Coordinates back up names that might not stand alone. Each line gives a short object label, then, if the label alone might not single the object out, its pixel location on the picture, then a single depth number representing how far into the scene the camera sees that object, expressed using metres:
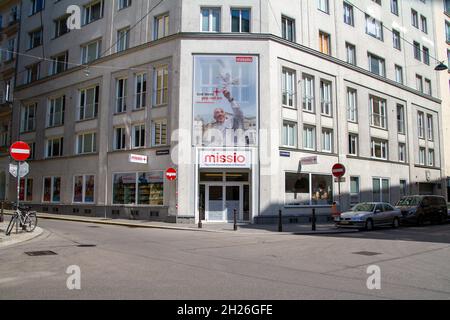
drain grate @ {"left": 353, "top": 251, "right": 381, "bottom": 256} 11.52
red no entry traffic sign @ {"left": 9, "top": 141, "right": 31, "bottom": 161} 14.39
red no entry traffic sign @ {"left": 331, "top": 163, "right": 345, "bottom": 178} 20.53
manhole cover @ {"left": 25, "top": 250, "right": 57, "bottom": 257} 10.70
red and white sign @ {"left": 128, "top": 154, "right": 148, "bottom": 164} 23.77
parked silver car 20.27
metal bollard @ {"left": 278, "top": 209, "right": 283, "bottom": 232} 19.11
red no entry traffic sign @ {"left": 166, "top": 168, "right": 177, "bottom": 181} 22.58
